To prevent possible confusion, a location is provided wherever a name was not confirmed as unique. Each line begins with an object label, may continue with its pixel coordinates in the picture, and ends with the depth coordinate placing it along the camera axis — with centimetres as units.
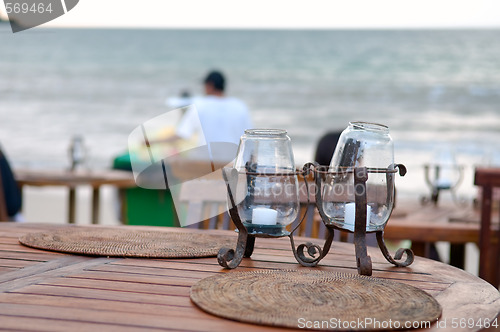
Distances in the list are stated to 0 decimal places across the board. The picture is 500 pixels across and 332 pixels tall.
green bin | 491
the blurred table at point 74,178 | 413
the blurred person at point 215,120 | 486
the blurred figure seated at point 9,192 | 351
